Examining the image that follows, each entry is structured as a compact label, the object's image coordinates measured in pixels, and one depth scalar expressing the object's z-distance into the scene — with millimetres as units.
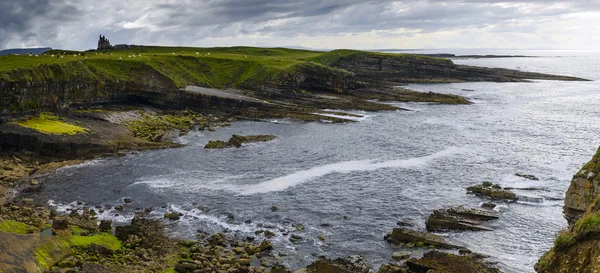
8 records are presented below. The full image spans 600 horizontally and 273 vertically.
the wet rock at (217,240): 34312
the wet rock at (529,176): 49566
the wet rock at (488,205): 41156
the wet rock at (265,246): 33125
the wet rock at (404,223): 37344
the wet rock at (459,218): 36656
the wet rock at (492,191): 43438
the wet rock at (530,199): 42469
